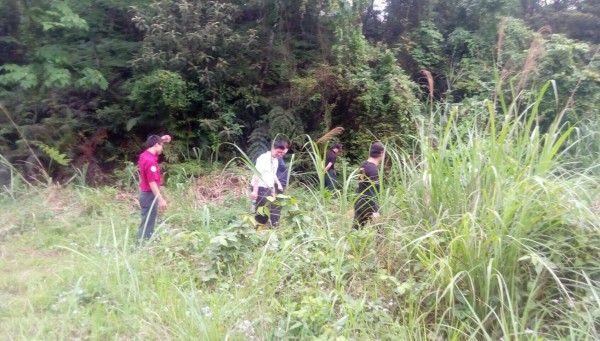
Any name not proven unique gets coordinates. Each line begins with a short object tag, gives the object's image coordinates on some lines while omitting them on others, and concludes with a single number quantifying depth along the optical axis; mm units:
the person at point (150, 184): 6766
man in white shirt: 6936
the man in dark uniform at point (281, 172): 7765
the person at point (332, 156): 9349
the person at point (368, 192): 5425
